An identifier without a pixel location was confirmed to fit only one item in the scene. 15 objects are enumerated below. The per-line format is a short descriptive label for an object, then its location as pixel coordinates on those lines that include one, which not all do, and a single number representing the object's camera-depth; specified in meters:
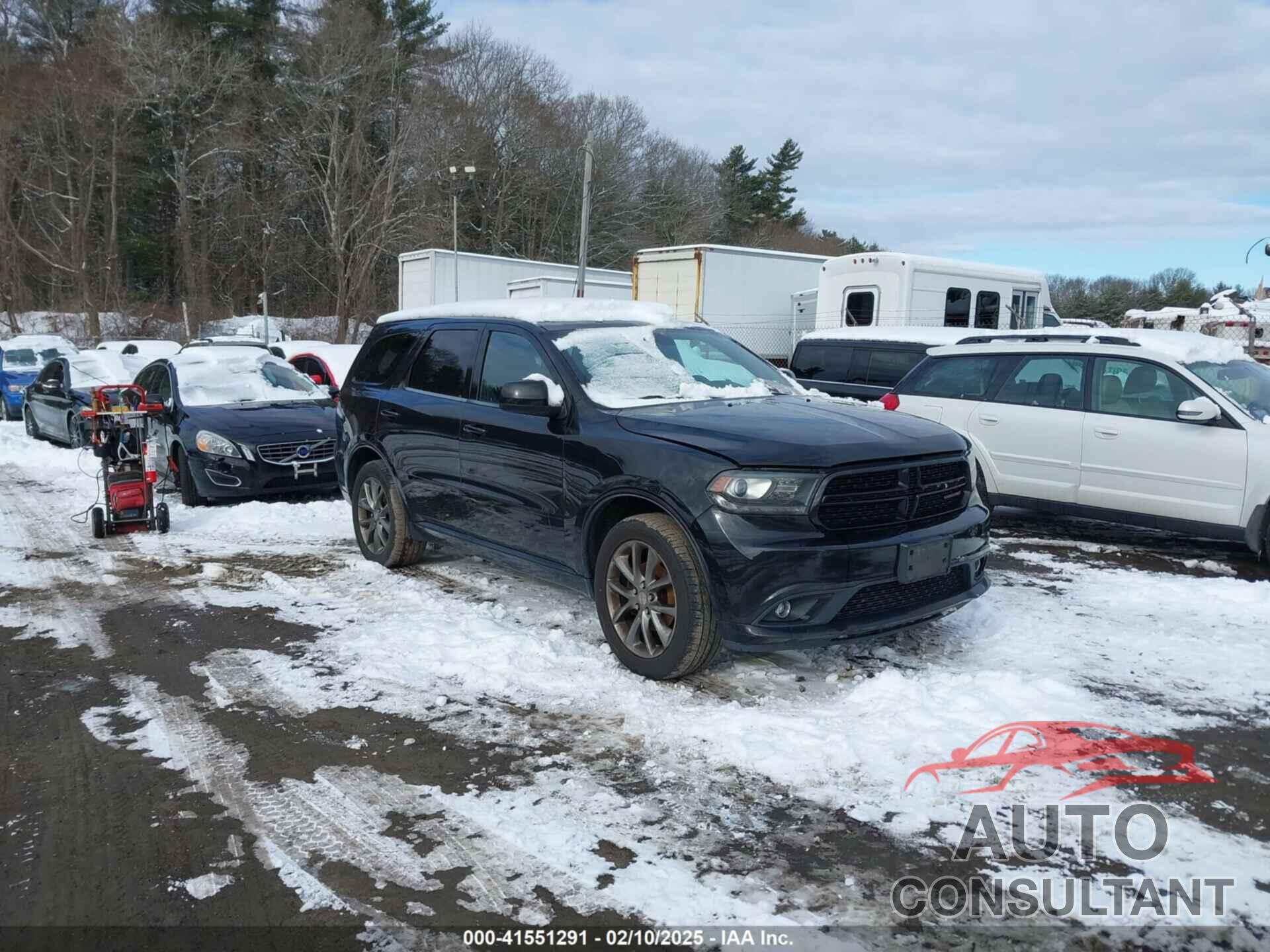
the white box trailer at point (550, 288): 23.44
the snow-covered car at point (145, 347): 15.27
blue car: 17.48
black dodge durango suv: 4.13
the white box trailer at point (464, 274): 25.38
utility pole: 22.64
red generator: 8.04
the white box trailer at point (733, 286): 18.30
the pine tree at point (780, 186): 64.06
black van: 11.25
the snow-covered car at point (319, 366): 15.88
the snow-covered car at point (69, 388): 13.13
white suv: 6.84
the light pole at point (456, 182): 42.06
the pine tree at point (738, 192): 58.06
